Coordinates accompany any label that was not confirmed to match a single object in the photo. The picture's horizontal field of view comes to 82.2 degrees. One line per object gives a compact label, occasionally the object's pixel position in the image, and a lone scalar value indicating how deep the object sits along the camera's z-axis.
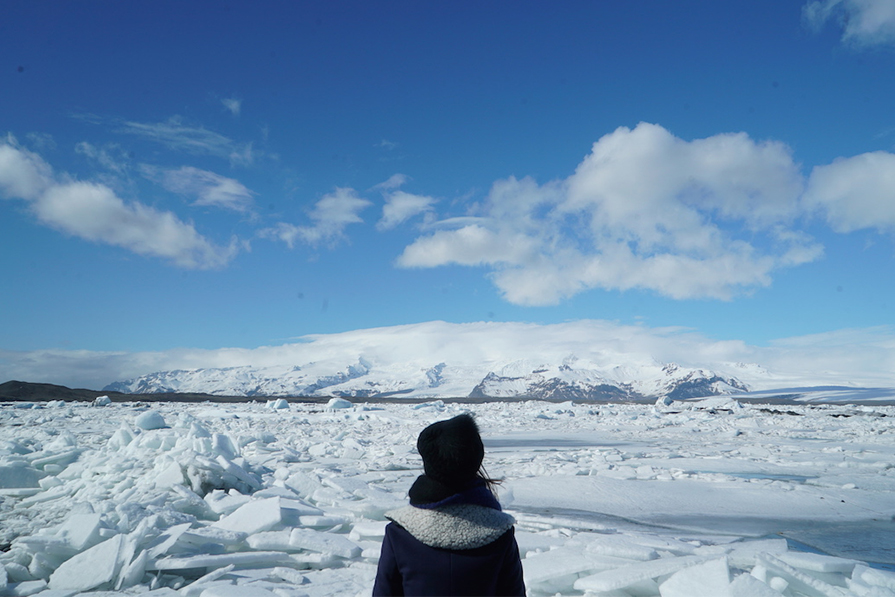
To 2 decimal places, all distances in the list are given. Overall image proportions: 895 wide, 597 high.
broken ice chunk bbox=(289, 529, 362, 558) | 4.16
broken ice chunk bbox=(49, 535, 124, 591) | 3.59
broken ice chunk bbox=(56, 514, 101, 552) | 3.93
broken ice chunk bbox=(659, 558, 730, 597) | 3.00
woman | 1.62
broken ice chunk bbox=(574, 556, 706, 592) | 3.28
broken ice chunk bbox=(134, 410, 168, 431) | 16.20
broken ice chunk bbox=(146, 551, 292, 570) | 3.78
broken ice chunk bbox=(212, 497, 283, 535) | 4.54
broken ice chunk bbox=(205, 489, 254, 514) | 5.14
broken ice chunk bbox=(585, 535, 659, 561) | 3.82
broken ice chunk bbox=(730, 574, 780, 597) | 2.91
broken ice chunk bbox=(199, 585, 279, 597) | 3.31
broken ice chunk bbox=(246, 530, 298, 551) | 4.23
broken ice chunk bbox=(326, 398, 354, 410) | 35.57
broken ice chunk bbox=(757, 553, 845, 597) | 3.19
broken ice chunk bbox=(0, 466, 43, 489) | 6.69
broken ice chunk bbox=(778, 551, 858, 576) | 3.45
